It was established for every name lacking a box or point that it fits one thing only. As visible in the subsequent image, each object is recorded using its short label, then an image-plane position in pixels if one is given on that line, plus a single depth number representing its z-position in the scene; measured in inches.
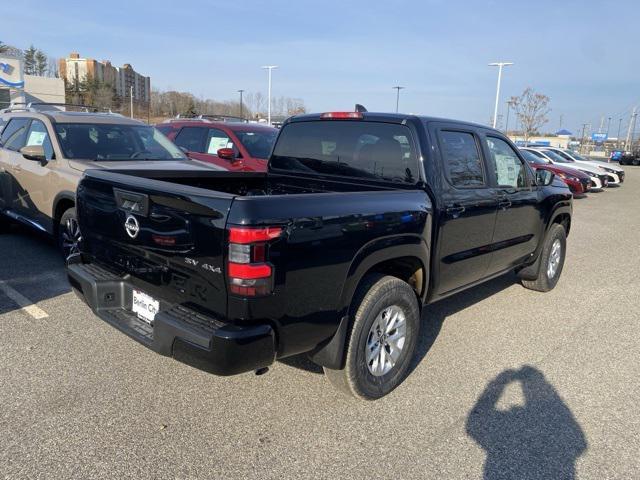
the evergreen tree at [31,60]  3260.3
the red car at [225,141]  339.0
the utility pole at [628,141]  3137.8
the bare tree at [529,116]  2091.5
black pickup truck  101.3
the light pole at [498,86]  1508.1
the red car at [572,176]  672.6
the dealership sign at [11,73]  1427.2
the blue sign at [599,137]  3828.7
